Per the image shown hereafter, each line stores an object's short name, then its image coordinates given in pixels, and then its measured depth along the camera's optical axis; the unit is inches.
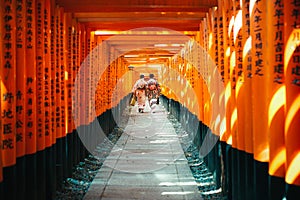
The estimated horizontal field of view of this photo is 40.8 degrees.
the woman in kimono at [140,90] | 745.6
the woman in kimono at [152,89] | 727.1
